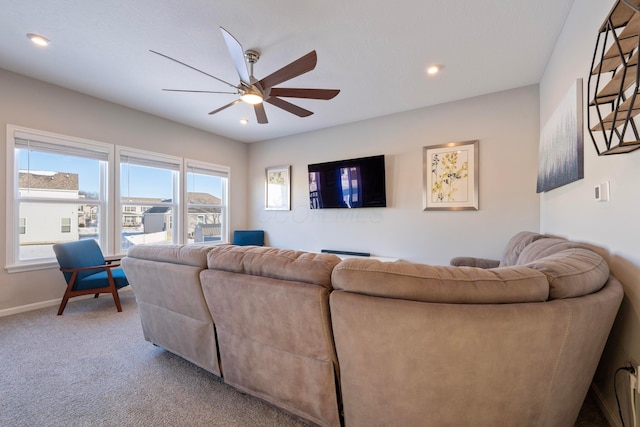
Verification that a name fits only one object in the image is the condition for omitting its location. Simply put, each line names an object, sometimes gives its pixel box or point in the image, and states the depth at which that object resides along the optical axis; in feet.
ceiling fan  6.47
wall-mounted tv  13.69
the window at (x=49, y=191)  10.00
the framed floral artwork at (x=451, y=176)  11.52
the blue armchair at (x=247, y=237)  17.48
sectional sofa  3.17
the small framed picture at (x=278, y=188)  17.16
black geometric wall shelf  3.26
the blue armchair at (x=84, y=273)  9.78
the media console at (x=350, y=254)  14.13
